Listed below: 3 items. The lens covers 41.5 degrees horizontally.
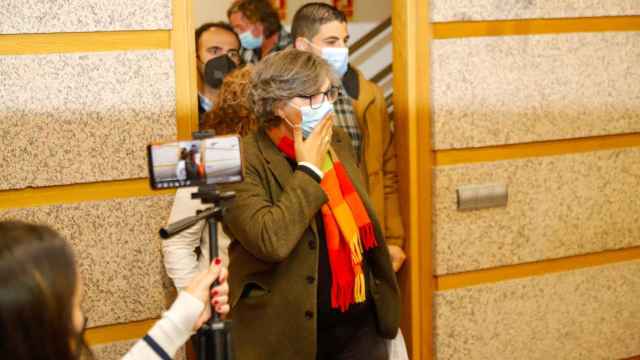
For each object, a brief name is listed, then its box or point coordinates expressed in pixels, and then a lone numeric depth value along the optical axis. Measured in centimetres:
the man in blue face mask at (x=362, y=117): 267
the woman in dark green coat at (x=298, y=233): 205
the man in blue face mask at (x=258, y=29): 345
